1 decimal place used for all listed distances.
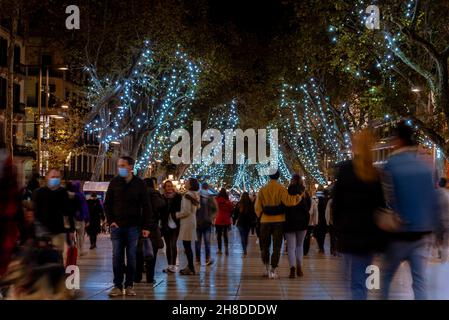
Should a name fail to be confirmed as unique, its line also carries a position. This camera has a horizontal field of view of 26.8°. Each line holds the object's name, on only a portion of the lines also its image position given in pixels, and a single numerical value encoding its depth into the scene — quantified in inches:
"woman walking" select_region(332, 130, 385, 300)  331.3
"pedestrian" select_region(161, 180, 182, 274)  700.7
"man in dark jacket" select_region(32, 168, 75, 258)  503.8
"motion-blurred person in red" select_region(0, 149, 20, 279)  296.2
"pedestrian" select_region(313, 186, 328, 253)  1028.5
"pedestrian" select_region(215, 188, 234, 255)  994.7
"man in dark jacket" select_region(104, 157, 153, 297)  517.0
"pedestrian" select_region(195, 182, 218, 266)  773.3
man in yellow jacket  653.3
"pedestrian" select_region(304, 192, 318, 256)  1002.7
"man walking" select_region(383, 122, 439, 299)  334.0
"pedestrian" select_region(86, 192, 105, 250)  1063.6
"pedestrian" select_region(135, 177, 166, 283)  601.6
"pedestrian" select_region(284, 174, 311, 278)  661.3
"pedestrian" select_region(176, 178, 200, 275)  679.7
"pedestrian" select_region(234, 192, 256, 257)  956.6
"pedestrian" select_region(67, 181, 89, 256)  524.6
